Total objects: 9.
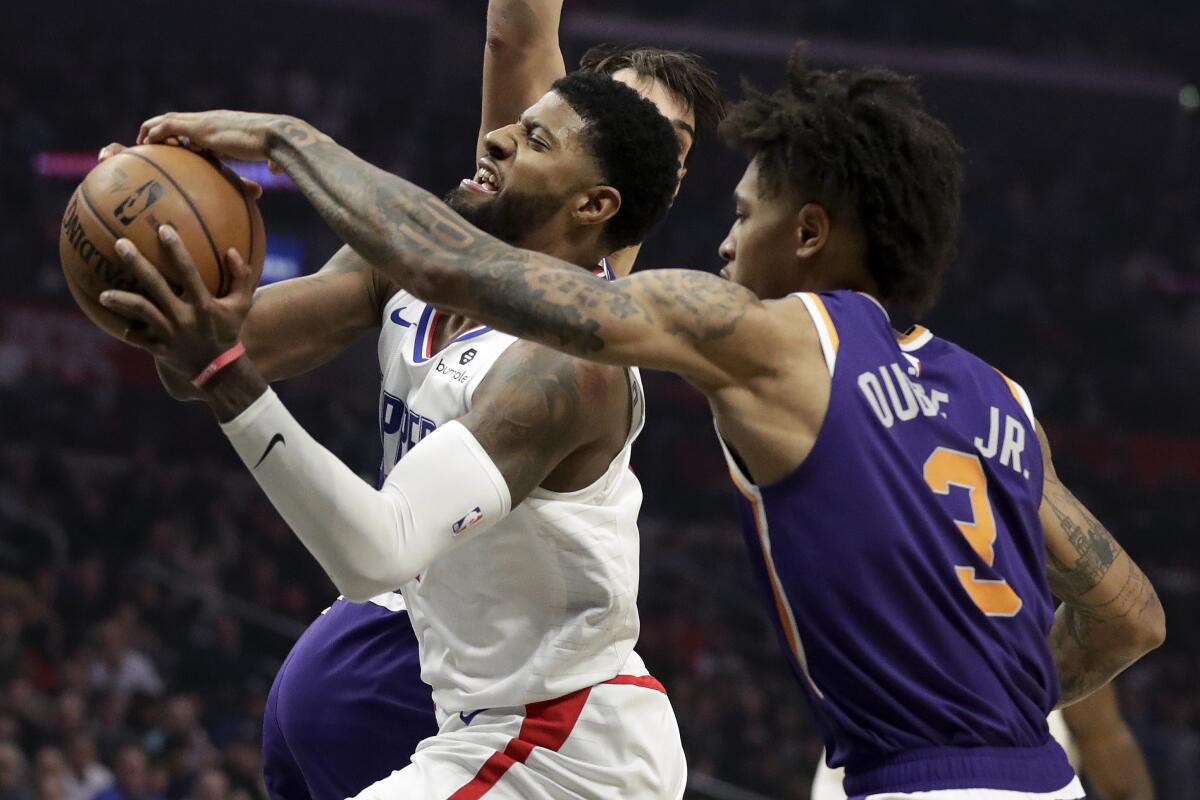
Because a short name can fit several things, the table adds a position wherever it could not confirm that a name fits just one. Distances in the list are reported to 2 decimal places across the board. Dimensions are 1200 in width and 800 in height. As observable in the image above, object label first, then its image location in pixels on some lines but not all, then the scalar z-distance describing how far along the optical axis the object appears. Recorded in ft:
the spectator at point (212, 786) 55.01
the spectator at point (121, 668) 65.82
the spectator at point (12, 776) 55.01
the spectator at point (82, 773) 57.06
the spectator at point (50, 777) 55.36
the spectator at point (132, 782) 56.95
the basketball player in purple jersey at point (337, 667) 23.94
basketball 18.19
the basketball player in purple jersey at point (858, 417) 16.81
